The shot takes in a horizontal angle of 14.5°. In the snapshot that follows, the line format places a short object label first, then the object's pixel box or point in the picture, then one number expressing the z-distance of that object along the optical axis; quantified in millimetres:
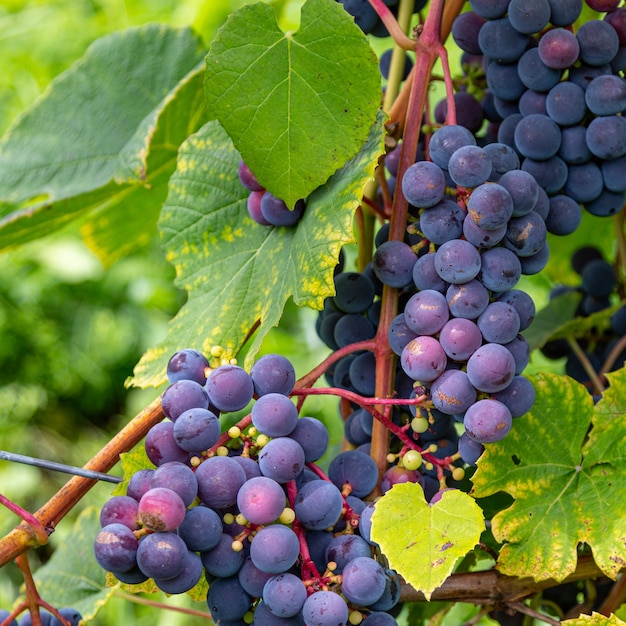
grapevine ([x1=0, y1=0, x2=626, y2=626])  863
